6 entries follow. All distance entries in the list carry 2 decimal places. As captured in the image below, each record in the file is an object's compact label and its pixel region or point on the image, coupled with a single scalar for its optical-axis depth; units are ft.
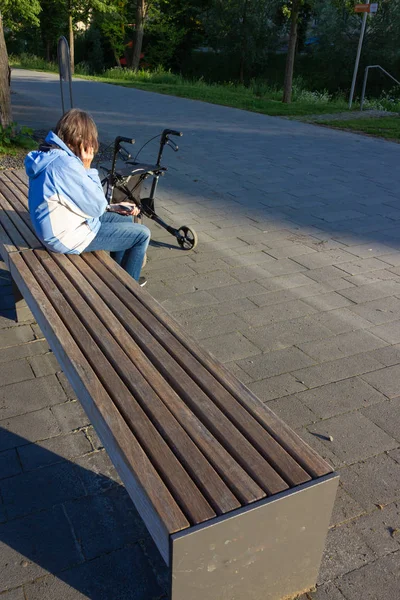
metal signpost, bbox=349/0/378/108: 45.54
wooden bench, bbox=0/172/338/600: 5.54
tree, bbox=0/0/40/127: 27.73
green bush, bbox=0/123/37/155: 27.50
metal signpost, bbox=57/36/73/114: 26.04
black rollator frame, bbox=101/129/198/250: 15.47
